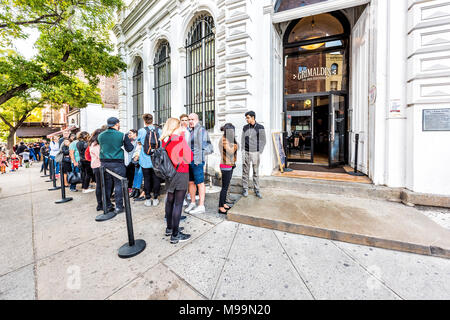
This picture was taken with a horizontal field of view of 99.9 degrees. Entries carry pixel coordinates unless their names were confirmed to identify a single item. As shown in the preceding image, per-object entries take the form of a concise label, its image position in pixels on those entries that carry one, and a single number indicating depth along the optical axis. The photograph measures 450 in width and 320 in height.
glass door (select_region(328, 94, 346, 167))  6.79
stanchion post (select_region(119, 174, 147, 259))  2.70
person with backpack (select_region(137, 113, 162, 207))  4.60
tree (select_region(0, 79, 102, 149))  20.24
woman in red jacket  2.95
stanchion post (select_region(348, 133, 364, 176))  5.98
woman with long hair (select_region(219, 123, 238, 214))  4.04
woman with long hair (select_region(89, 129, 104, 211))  4.82
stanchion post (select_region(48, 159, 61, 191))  6.85
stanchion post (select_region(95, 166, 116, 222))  4.00
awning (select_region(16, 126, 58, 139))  30.83
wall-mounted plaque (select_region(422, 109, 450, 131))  3.99
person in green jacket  4.20
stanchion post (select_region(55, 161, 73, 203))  5.27
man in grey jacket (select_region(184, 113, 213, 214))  4.07
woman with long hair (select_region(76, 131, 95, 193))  5.84
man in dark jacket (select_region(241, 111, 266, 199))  4.54
